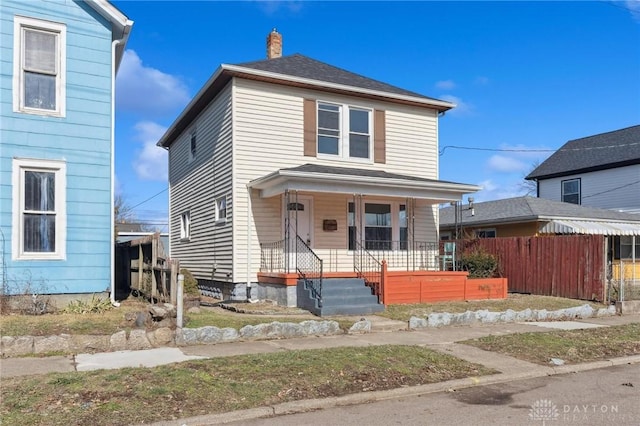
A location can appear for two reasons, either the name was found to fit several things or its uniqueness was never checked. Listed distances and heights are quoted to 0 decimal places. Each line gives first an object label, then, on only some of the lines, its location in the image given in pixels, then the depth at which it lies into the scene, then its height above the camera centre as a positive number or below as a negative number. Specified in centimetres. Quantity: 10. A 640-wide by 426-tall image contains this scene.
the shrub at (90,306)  1063 -148
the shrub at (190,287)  1420 -142
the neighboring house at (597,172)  2627 +322
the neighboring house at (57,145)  1079 +182
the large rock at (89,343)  793 -164
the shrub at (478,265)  1703 -100
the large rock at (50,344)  774 -161
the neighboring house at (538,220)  2003 +54
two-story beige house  1462 +177
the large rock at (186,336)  855 -165
